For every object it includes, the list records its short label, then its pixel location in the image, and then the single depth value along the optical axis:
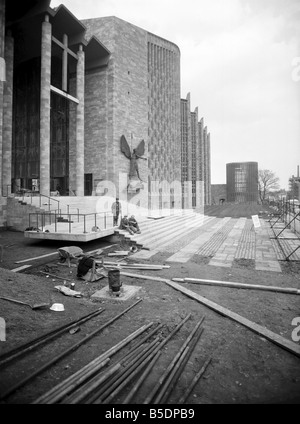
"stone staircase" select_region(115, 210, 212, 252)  13.78
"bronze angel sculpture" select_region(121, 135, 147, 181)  27.05
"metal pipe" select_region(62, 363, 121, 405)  2.99
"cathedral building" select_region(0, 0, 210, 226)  20.59
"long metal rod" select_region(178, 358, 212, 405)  3.10
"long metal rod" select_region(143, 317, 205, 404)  3.09
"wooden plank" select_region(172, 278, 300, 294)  7.06
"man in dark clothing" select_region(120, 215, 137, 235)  14.58
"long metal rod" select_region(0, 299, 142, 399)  3.13
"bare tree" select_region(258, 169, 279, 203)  66.50
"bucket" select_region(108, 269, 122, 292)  6.89
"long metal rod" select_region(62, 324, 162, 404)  3.02
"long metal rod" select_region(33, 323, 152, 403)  3.01
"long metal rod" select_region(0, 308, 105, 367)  3.85
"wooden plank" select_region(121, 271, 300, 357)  4.38
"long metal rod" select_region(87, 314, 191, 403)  4.36
